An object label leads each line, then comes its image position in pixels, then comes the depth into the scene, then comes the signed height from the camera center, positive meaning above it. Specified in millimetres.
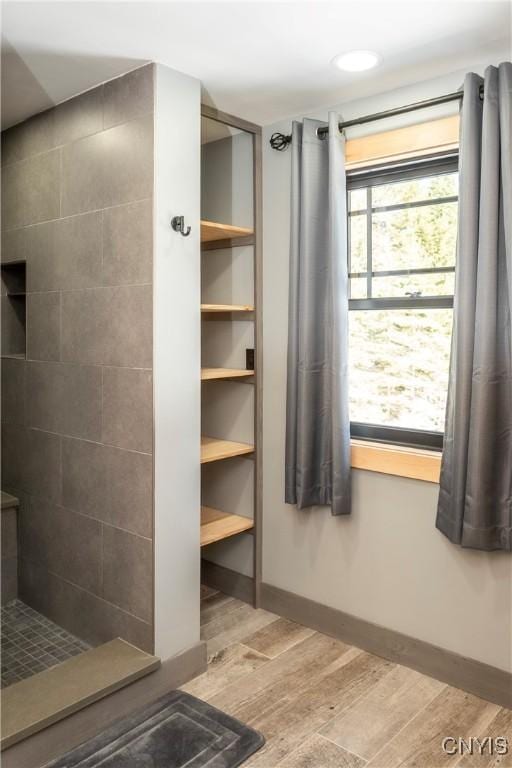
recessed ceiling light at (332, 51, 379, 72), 2283 +1031
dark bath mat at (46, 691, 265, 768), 2068 -1390
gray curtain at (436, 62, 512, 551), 2209 +46
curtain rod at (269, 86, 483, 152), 2389 +916
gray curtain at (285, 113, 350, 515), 2684 +52
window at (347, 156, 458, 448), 2588 +177
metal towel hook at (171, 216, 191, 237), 2436 +445
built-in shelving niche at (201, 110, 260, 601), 3094 -42
